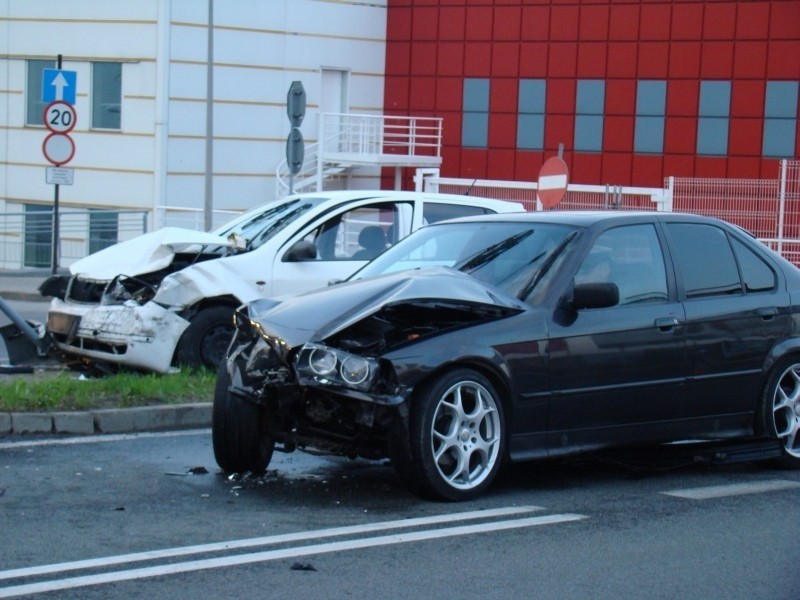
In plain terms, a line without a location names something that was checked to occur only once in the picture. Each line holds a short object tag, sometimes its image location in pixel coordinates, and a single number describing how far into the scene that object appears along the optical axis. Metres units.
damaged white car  10.28
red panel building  31.66
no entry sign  16.98
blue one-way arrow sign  19.52
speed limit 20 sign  19.09
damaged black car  6.49
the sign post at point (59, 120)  19.22
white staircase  31.52
